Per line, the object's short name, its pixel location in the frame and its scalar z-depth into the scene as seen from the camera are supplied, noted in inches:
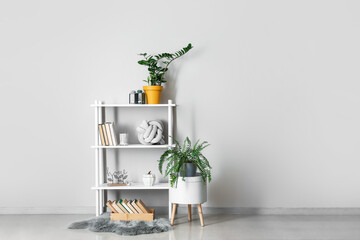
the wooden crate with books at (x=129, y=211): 169.5
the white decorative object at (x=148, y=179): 178.4
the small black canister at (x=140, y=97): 182.5
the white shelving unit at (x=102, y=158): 177.7
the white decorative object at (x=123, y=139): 182.4
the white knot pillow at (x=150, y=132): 180.5
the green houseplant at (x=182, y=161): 165.8
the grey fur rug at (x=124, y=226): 156.1
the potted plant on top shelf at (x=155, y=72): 181.3
